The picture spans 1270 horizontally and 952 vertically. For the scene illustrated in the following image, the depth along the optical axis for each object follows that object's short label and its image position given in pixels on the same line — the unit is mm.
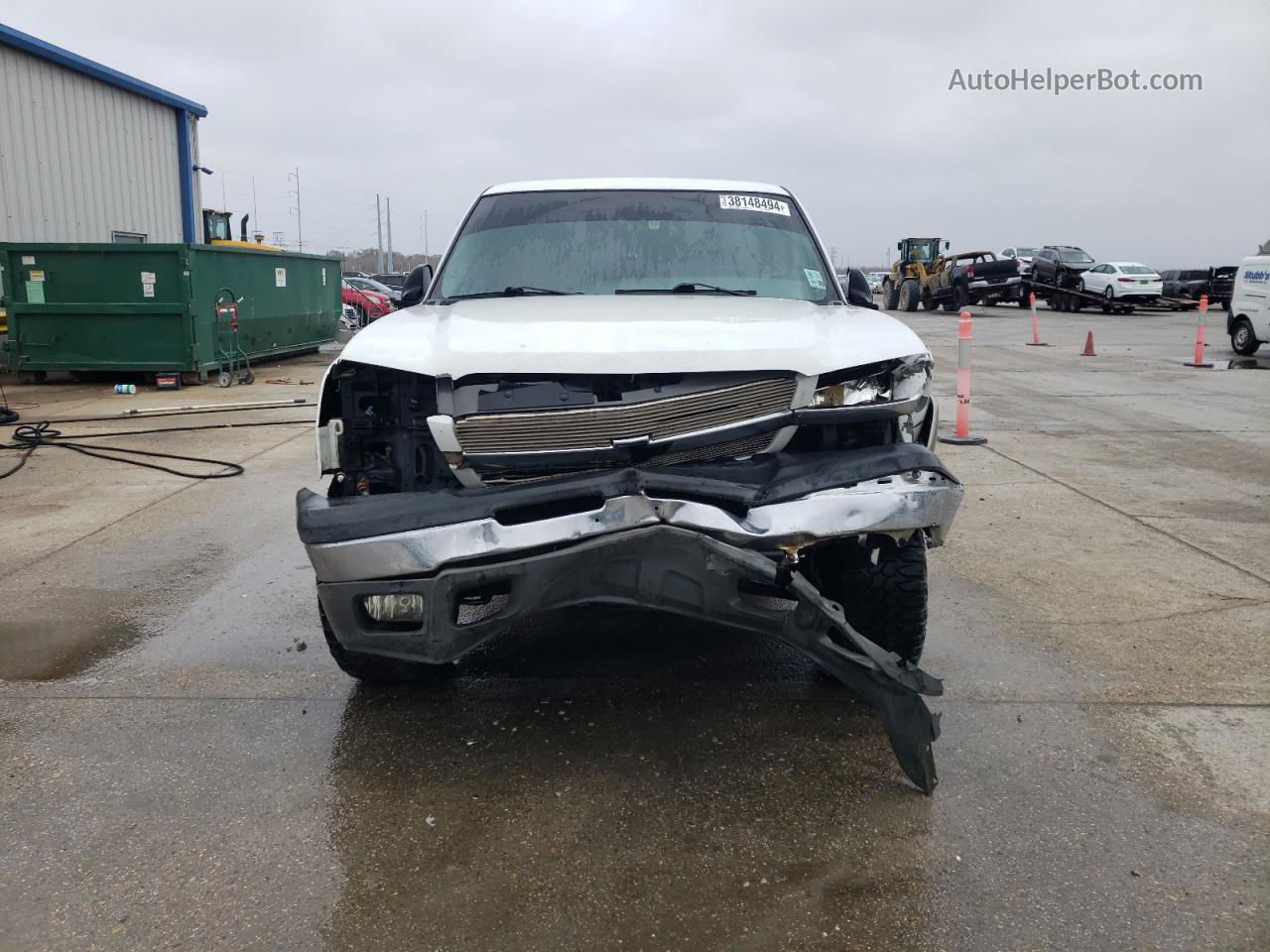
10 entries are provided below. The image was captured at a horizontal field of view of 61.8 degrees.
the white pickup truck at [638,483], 2904
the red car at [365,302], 22750
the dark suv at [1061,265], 32781
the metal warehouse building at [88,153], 15711
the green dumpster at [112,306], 13180
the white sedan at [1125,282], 30156
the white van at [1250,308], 16703
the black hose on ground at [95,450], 7988
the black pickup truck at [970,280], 32219
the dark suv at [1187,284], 32250
